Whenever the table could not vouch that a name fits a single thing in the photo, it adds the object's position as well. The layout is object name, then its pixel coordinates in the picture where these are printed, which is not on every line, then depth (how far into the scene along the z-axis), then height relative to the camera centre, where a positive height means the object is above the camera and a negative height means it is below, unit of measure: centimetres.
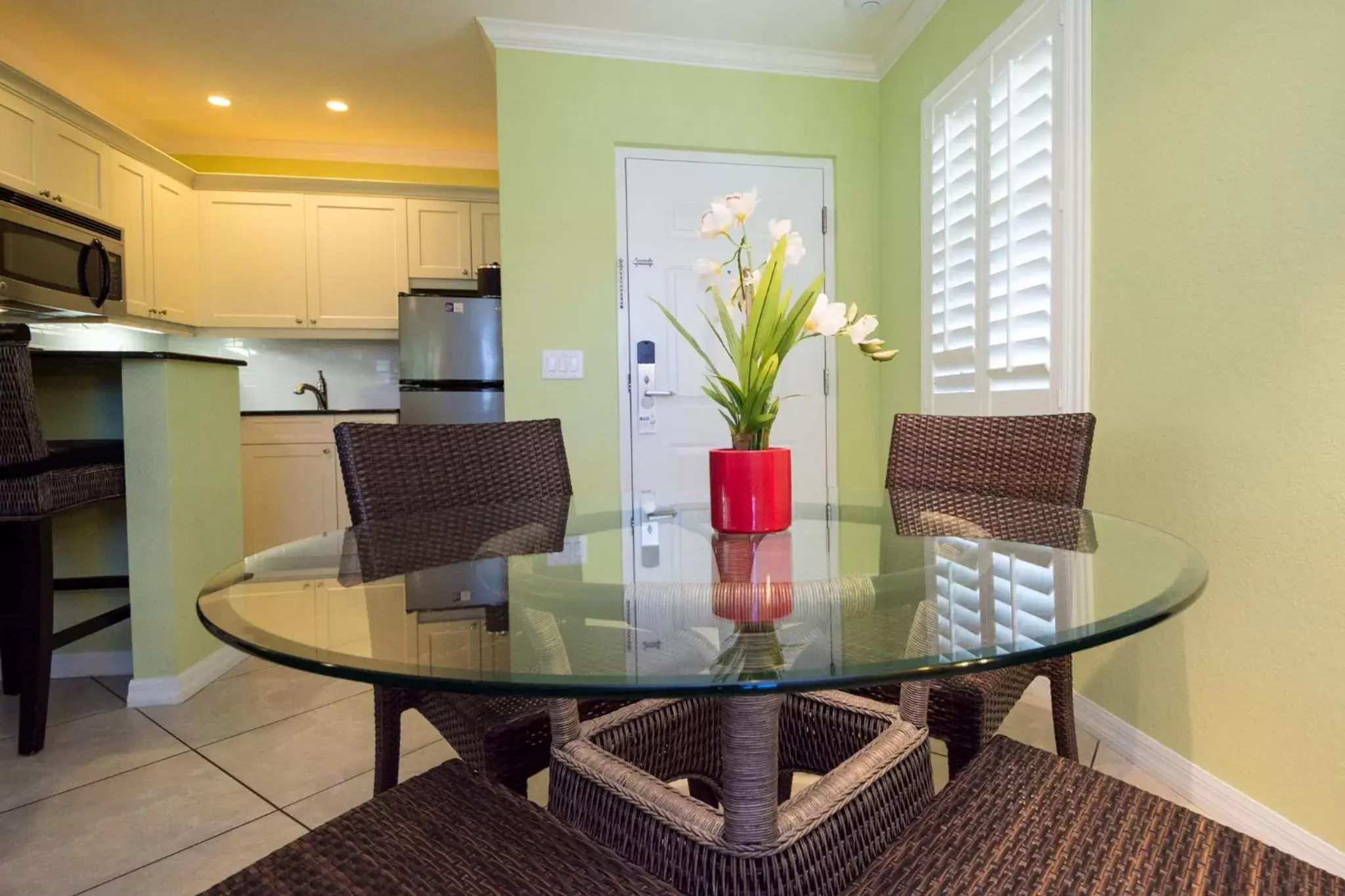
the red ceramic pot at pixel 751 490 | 107 -10
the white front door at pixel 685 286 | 289 +58
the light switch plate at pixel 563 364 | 280 +25
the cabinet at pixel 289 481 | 385 -28
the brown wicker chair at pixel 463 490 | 103 -13
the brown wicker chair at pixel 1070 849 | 59 -38
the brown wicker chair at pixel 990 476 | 111 -12
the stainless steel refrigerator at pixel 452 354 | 354 +38
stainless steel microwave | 283 +75
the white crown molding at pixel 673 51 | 274 +154
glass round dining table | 56 -19
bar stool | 176 -24
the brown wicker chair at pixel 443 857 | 59 -38
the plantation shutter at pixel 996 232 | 199 +61
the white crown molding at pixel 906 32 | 256 +152
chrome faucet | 437 +25
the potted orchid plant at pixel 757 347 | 103 +12
